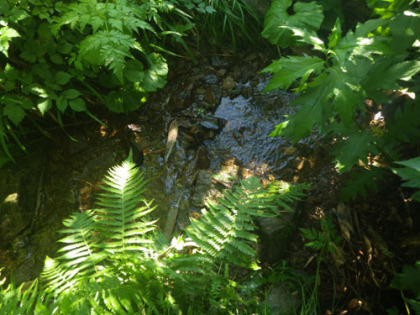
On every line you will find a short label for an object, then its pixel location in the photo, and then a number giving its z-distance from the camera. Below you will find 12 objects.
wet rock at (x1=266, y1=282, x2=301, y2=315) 1.74
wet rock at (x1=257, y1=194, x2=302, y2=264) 1.90
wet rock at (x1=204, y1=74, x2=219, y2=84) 2.86
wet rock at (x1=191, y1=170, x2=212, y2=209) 2.30
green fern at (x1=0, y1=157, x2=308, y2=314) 1.39
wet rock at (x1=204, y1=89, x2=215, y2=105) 2.78
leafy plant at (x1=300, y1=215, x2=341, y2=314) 1.75
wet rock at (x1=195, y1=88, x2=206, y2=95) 2.81
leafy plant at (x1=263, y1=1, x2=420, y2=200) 1.38
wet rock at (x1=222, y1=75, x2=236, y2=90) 2.83
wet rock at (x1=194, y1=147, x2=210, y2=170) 2.46
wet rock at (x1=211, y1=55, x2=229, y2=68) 2.91
